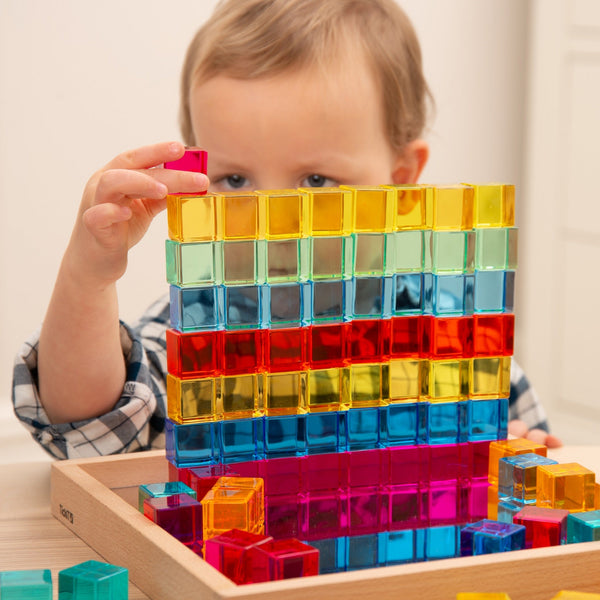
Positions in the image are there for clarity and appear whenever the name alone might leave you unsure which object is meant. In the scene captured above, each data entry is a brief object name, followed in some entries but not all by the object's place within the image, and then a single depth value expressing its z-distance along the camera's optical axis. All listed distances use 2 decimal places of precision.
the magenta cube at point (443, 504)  0.87
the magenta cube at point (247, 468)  0.84
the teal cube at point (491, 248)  0.87
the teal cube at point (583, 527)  0.80
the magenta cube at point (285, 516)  0.84
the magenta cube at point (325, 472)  0.85
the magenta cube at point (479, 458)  0.88
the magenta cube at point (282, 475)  0.85
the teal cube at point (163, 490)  0.82
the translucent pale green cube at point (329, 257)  0.85
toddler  0.94
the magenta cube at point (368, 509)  0.85
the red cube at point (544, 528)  0.81
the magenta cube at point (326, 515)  0.84
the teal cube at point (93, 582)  0.77
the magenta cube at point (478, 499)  0.87
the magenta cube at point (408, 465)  0.87
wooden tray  0.75
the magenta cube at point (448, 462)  0.88
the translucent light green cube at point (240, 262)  0.83
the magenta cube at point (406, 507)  0.86
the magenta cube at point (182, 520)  0.81
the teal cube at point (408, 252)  0.87
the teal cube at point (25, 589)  0.76
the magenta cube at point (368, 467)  0.86
